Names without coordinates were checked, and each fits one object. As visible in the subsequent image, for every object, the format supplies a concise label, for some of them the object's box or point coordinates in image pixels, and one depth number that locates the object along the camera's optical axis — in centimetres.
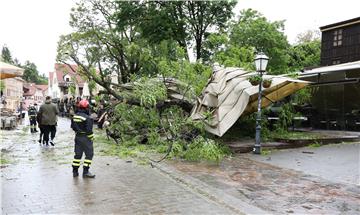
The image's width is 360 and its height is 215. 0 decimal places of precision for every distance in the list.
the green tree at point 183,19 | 2748
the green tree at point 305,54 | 3849
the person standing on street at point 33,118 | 2089
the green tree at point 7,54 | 9896
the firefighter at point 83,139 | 857
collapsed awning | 1225
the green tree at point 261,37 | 2731
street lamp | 1218
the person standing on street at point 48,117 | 1410
